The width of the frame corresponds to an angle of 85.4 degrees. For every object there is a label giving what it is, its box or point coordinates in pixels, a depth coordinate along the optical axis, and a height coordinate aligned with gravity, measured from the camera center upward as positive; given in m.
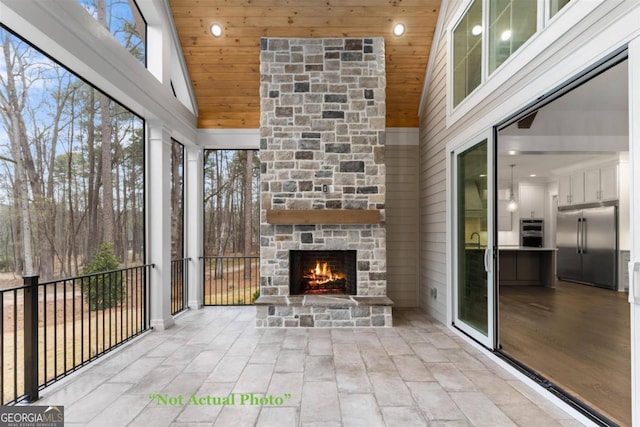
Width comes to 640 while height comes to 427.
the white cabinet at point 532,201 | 9.36 +0.49
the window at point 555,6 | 2.39 +1.50
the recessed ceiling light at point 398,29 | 4.73 +2.62
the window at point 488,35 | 2.78 +1.76
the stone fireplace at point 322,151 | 4.72 +0.95
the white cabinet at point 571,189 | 8.05 +0.72
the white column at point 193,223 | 5.57 -0.03
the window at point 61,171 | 3.37 +0.60
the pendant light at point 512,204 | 8.49 +0.38
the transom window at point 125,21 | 3.90 +2.37
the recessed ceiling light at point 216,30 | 4.71 +2.62
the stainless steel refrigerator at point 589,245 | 7.14 -0.59
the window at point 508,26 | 2.79 +1.70
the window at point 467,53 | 3.74 +1.92
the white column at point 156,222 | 4.38 -0.01
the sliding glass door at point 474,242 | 3.49 -0.25
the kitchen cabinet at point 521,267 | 7.56 -1.04
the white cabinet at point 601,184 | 7.22 +0.76
